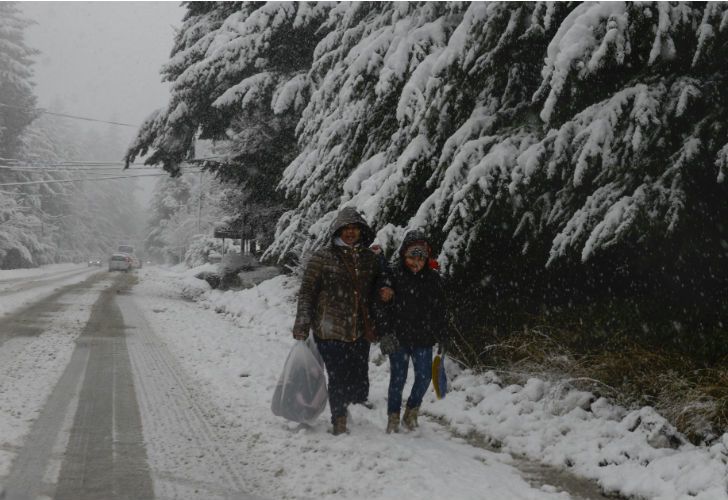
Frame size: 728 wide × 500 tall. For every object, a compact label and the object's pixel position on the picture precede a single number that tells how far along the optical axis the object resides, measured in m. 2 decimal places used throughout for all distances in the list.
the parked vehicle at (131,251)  56.81
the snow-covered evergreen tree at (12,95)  39.83
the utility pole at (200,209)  52.06
